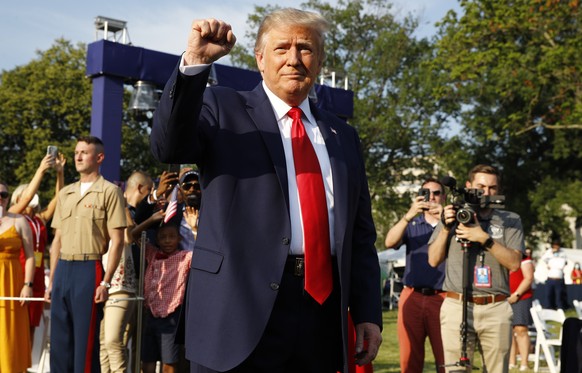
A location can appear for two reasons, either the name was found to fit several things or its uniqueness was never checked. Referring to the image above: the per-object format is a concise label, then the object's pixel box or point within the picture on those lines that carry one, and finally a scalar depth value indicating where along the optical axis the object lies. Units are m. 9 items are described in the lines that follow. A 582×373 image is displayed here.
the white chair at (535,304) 12.90
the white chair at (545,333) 10.26
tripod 5.82
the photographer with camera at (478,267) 5.89
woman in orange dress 7.35
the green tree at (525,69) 24.41
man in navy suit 2.56
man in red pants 7.03
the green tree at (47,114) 36.19
